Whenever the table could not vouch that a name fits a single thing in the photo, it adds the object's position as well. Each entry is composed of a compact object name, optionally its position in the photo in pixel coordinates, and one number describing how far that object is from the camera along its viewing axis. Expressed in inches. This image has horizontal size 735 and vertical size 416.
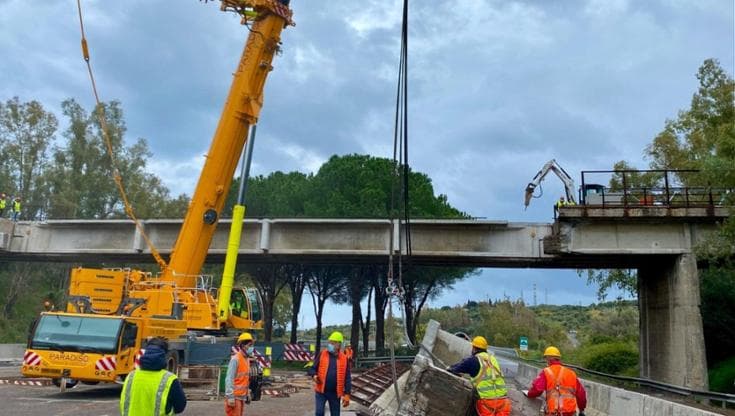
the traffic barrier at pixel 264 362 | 710.5
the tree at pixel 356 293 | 1590.8
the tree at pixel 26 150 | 1769.2
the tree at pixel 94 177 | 1802.4
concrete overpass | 845.8
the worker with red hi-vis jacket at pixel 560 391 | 283.3
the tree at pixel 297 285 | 1663.4
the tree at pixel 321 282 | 1711.4
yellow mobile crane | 571.2
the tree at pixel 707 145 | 571.5
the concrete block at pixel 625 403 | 406.3
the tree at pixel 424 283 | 1625.2
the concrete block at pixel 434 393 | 323.0
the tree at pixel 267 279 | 1624.0
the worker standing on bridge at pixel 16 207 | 1091.3
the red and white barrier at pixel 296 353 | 1197.7
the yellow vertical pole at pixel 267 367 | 697.6
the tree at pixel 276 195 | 1535.4
